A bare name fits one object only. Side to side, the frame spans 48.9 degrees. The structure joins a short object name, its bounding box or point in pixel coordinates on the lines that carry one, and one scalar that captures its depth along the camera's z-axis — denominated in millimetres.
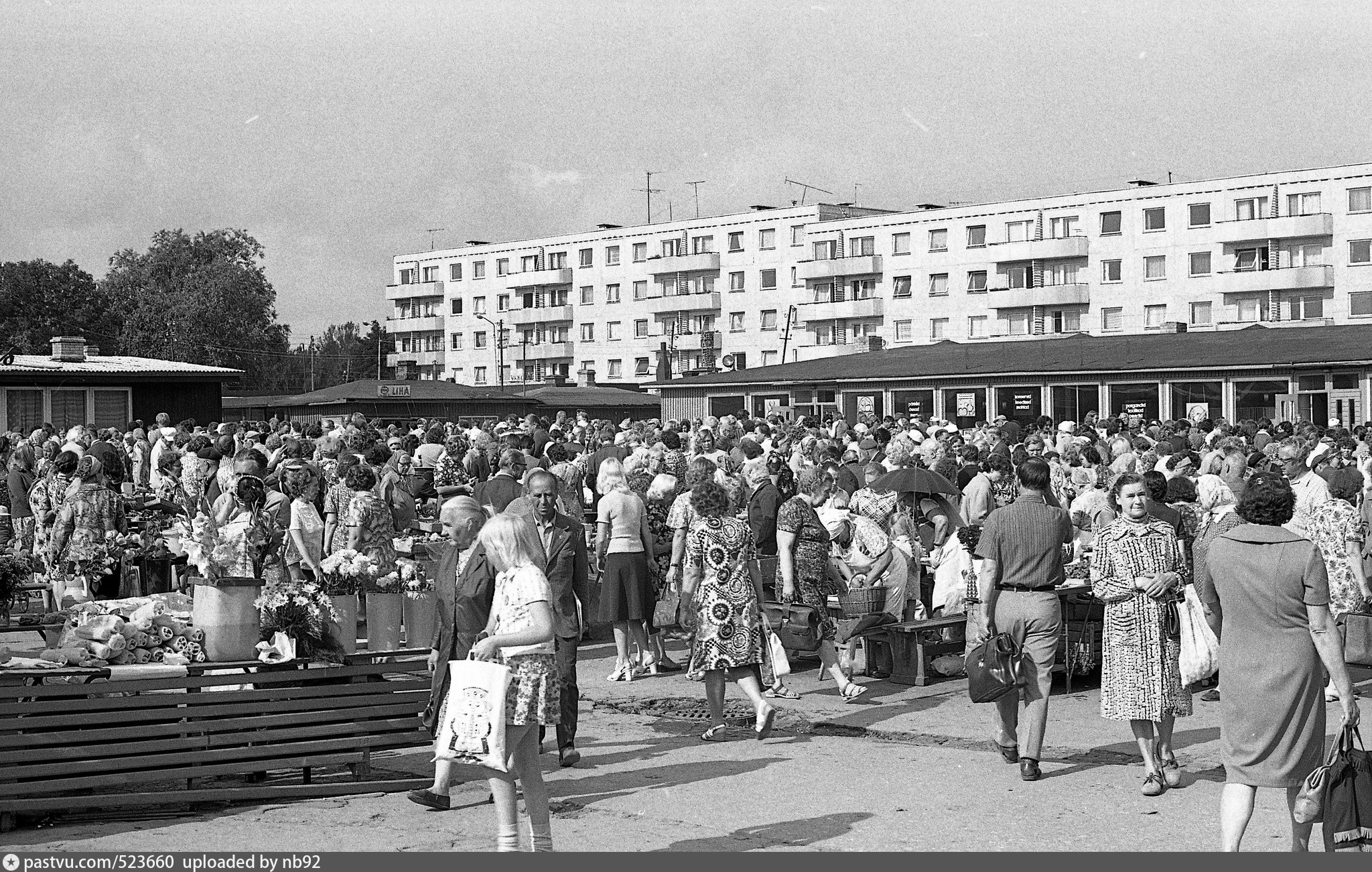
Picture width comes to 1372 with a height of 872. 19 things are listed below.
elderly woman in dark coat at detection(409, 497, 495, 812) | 7359
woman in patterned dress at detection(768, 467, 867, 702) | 10844
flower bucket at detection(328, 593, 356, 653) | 8320
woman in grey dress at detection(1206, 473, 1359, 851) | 6070
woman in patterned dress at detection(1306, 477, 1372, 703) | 10555
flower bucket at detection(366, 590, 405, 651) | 8562
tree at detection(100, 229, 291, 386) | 90938
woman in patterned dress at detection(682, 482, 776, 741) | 9359
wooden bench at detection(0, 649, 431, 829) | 7180
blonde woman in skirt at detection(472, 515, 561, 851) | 6180
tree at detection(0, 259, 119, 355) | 90562
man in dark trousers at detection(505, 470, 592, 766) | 8789
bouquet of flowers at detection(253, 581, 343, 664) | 8109
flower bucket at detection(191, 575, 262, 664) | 7961
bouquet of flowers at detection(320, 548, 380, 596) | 8555
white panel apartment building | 63000
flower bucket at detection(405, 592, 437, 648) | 8750
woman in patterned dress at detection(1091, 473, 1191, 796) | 7918
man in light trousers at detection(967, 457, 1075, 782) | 8117
